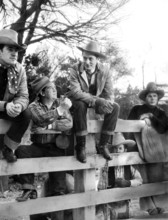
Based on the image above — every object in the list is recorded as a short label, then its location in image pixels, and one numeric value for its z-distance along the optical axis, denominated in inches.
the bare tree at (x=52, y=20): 526.6
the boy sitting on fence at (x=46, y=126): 146.1
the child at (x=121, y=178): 185.0
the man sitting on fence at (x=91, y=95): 159.9
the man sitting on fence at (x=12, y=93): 141.5
